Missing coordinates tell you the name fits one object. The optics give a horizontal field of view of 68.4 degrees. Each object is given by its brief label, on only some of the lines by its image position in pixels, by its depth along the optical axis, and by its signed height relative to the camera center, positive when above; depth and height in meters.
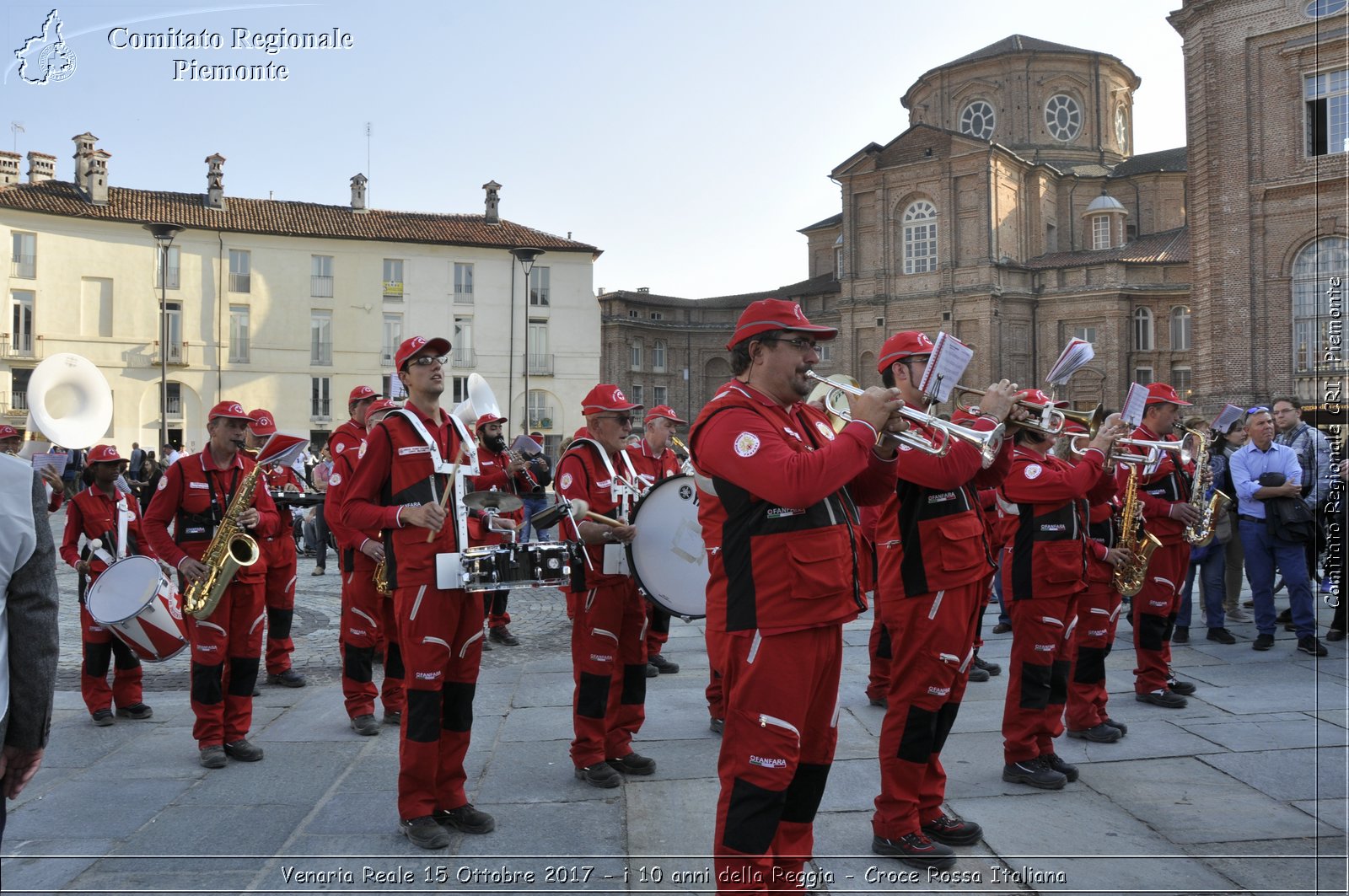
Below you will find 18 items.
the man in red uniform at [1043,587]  5.56 -0.72
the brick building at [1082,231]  35.81 +11.66
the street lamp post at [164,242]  15.31 +3.64
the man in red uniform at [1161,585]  7.48 -0.92
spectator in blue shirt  9.37 -0.74
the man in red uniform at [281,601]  8.54 -1.15
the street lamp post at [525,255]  23.84 +5.11
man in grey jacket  2.92 -0.46
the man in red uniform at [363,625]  7.09 -1.18
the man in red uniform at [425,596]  4.84 -0.64
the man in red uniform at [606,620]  5.66 -0.90
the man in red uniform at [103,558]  7.27 -0.68
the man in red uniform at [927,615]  4.53 -0.71
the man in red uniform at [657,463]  7.18 +0.03
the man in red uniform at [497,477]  8.58 -0.10
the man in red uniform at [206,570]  6.25 -0.66
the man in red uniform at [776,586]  3.47 -0.44
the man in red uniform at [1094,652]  6.48 -1.25
